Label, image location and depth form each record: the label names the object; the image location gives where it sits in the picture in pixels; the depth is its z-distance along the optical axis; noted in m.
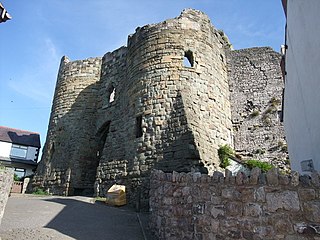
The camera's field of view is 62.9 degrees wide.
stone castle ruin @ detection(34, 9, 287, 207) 8.97
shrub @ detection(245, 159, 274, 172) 10.14
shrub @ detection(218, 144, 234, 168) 9.57
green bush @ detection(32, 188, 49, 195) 13.31
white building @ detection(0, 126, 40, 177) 24.83
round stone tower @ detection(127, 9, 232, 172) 8.55
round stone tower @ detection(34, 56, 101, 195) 13.45
